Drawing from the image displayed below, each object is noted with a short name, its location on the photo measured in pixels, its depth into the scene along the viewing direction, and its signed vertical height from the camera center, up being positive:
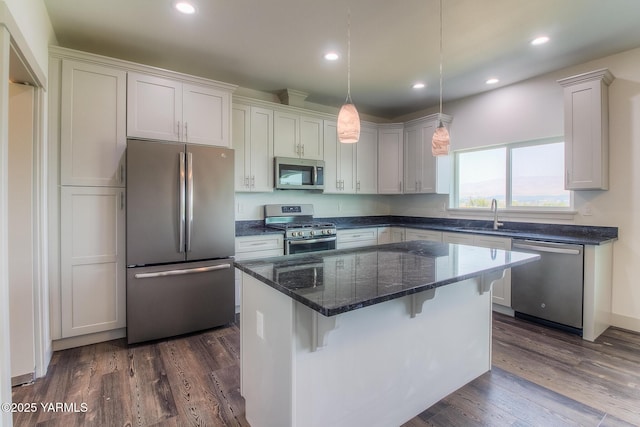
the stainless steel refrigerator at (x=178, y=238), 2.72 -0.26
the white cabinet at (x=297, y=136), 4.09 +1.04
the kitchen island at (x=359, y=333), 1.39 -0.67
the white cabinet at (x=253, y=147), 3.80 +0.81
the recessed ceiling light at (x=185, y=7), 2.29 +1.55
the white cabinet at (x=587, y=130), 3.03 +0.82
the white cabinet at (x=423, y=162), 4.52 +0.74
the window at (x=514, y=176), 3.61 +0.46
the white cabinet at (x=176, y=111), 2.89 +1.00
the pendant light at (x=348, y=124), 1.93 +0.55
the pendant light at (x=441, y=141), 2.26 +0.52
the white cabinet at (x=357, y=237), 4.35 -0.39
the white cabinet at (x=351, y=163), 4.57 +0.75
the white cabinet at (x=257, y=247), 3.43 -0.42
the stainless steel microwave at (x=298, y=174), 4.05 +0.51
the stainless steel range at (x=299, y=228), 3.78 -0.22
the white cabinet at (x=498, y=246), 3.42 -0.40
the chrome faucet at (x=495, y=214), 3.95 -0.05
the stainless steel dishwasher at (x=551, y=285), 2.92 -0.75
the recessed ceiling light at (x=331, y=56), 3.11 +1.60
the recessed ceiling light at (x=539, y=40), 2.79 +1.57
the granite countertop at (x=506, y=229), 3.14 -0.22
